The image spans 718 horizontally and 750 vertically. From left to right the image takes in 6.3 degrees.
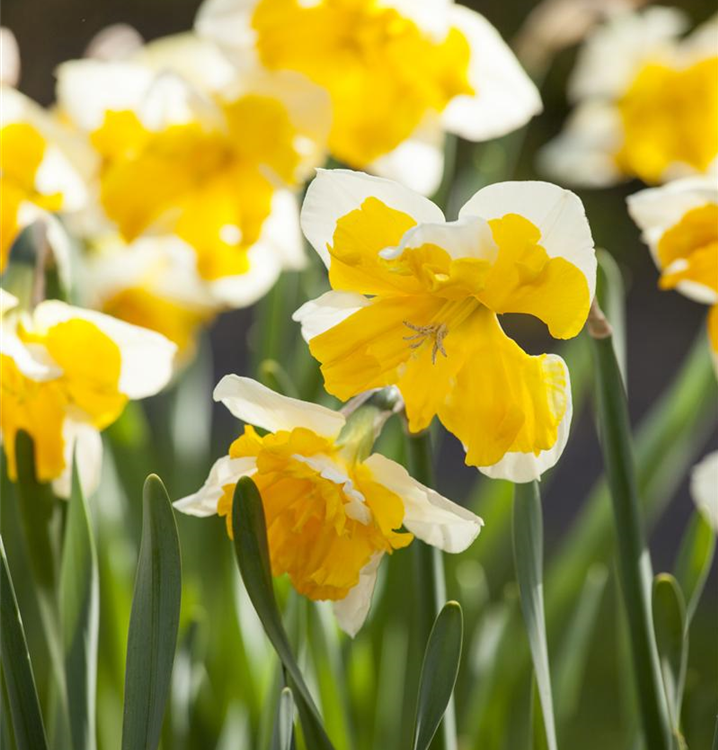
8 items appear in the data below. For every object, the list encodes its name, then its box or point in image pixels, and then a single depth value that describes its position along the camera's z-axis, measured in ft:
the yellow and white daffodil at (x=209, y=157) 6.78
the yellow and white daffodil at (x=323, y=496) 6.18
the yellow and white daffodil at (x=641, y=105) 7.28
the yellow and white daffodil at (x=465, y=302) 6.14
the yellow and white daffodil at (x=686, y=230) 6.37
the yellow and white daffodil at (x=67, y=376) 6.32
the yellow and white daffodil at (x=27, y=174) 6.47
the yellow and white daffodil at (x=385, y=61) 6.75
